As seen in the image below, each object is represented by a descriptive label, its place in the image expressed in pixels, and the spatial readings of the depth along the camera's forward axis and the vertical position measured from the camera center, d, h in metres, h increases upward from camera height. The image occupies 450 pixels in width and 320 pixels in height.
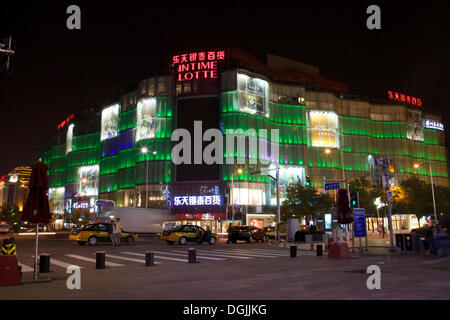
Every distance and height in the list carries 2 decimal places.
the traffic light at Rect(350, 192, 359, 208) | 21.75 +0.93
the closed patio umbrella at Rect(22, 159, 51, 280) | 11.42 +0.58
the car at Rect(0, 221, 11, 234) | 55.04 -1.22
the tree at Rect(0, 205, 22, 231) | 97.19 +0.81
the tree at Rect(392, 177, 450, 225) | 60.19 +2.36
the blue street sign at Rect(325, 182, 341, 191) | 26.41 +2.12
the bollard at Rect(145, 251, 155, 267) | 15.20 -1.56
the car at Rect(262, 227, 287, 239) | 40.65 -1.47
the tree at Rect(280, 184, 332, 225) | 48.78 +1.64
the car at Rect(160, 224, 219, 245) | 31.19 -1.34
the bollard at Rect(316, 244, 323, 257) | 19.66 -1.69
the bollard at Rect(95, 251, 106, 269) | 14.30 -1.53
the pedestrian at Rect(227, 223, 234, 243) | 34.78 -1.69
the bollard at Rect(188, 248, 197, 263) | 16.23 -1.55
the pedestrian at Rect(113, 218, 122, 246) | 27.12 -0.86
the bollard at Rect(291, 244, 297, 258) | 19.22 -1.68
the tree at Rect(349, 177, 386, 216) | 60.47 +3.72
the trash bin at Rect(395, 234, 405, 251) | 21.47 -1.37
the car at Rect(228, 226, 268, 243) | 34.84 -1.44
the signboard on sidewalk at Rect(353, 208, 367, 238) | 21.41 -0.28
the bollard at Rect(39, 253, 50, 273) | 13.22 -1.50
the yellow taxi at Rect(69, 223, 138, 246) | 29.19 -1.12
